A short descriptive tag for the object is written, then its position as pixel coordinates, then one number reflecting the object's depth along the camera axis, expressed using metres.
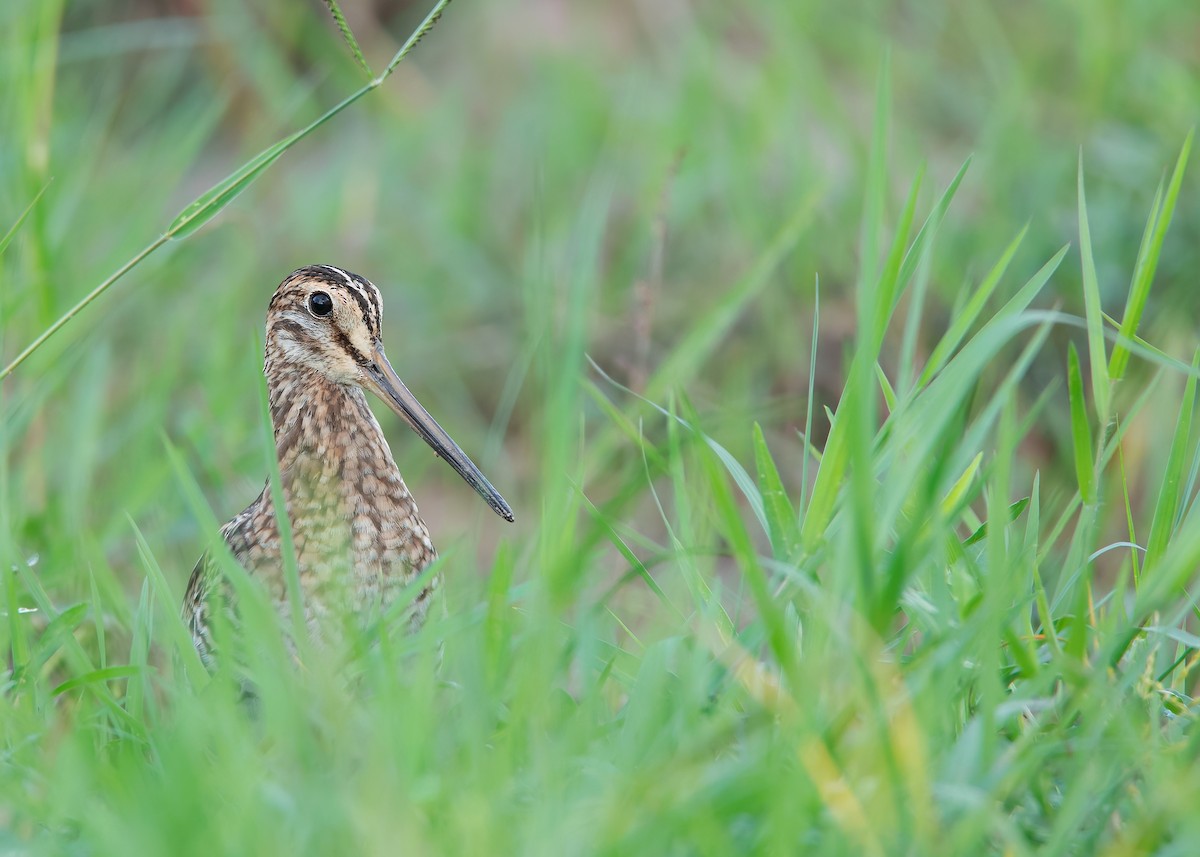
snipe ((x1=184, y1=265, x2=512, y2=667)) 5.12
